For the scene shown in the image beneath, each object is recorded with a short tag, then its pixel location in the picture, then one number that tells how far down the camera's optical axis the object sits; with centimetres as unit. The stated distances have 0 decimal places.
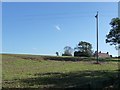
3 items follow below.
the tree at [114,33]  2967
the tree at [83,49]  4961
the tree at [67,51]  5810
